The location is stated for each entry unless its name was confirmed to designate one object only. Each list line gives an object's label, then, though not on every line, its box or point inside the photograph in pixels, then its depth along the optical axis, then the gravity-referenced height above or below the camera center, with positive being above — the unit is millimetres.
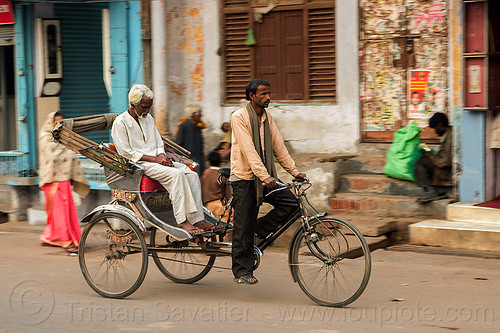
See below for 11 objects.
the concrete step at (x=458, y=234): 8336 -1403
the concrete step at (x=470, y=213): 8742 -1221
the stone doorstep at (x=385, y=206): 9445 -1236
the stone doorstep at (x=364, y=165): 10383 -780
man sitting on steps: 9578 -763
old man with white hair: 6672 -448
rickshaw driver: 6301 -628
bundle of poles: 6746 -347
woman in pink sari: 9367 -951
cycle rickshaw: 6152 -1113
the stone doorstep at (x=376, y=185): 9875 -1015
